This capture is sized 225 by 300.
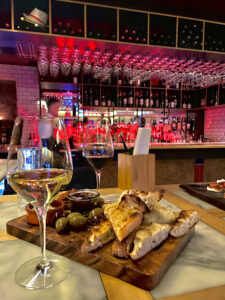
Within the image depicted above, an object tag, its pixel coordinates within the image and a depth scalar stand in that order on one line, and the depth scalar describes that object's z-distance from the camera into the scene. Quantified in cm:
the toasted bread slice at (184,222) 54
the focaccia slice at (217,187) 102
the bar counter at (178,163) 349
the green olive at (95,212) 65
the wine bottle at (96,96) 541
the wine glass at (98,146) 94
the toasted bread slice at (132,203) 54
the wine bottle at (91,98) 535
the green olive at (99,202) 75
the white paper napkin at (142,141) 112
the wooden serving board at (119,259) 43
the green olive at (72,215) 62
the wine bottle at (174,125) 593
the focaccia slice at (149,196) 59
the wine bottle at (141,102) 545
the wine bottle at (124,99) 550
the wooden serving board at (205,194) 89
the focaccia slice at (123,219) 48
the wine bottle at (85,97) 529
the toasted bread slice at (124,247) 47
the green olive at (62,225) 58
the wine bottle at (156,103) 565
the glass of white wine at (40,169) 46
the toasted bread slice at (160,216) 57
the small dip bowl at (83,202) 70
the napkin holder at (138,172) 108
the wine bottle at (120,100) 546
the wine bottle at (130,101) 544
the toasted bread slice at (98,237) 49
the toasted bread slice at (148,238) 46
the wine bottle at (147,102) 555
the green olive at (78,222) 60
